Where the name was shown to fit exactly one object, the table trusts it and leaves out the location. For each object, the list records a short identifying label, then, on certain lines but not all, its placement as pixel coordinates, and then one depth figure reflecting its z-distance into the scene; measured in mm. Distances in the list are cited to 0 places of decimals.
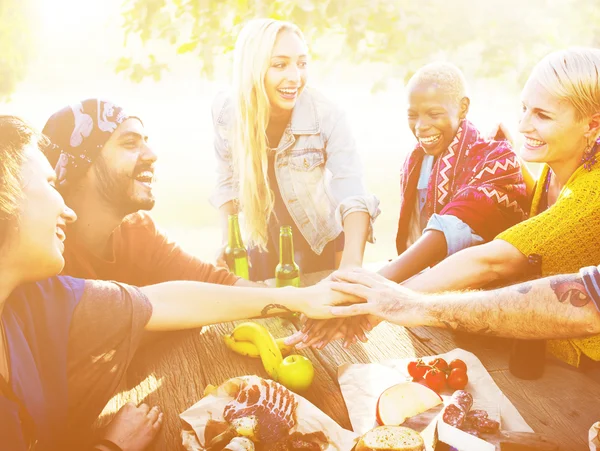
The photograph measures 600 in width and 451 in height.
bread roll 1294
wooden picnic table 1506
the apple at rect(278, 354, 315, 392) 1659
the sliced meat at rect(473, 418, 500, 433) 1377
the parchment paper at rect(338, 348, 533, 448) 1473
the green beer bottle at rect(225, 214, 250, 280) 2523
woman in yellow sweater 1896
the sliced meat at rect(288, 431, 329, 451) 1368
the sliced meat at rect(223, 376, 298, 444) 1421
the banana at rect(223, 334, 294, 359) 1870
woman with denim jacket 2832
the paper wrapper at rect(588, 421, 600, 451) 1150
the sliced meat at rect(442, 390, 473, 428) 1396
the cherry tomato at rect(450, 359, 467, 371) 1681
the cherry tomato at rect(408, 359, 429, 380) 1680
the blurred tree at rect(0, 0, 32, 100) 3354
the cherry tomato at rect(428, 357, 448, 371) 1705
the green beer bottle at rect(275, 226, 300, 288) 2248
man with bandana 2062
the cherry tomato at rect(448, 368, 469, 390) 1621
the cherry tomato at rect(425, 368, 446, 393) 1611
